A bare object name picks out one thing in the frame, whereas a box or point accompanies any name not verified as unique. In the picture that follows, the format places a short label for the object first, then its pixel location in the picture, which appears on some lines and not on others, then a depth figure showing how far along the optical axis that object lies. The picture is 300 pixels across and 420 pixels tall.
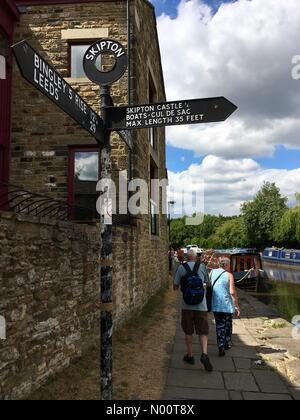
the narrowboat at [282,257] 42.51
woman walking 7.48
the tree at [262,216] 58.84
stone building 6.72
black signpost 3.96
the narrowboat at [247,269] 26.58
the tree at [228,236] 80.12
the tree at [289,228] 50.80
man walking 6.75
